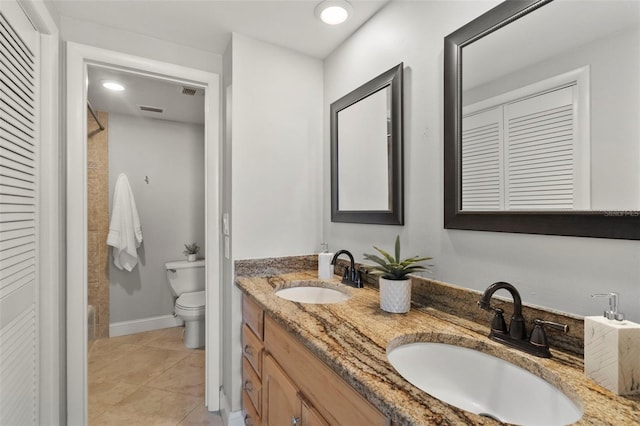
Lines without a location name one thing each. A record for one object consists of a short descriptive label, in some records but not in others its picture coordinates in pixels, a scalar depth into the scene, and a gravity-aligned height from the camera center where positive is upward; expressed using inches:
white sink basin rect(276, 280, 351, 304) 62.8 -16.9
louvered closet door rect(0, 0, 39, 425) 42.4 -1.1
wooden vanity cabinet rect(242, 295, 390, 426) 30.3 -22.6
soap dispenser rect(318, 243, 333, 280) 65.9 -11.9
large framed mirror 28.6 +10.4
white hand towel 112.9 -6.5
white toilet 105.0 -32.5
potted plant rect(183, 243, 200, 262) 126.0 -16.9
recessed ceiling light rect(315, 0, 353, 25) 56.6 +38.4
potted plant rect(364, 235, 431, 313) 44.2 -10.5
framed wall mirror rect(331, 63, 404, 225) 55.1 +12.2
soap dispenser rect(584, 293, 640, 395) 24.2 -11.5
